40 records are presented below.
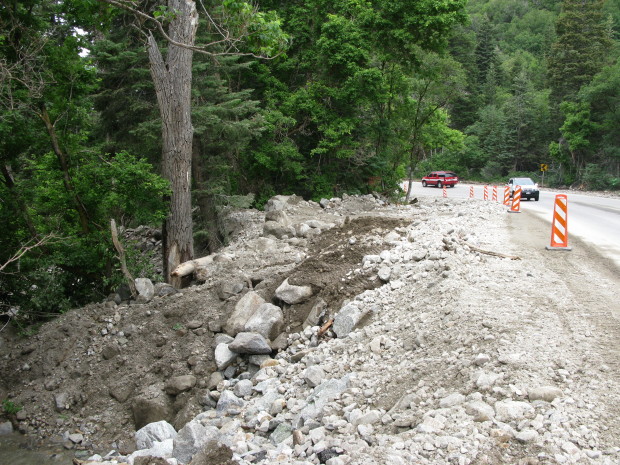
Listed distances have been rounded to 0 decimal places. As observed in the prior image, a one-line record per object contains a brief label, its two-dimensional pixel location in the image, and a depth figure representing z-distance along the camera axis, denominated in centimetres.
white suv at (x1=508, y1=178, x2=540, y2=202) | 2555
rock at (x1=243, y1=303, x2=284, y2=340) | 866
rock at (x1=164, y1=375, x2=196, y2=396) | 823
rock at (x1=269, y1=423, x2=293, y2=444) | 577
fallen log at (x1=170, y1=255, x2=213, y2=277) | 1127
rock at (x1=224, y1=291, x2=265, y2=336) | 898
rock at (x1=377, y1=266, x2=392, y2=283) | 866
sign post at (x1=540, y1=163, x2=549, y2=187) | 4419
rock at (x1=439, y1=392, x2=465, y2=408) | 495
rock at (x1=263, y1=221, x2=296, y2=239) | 1385
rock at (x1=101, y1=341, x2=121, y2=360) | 941
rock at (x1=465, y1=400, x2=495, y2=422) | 457
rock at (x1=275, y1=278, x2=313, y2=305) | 906
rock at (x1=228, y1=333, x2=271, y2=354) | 826
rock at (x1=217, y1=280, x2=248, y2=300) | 997
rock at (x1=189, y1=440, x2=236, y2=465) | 521
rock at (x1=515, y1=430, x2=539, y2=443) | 422
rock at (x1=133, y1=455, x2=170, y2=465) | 545
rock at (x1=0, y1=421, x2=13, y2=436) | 843
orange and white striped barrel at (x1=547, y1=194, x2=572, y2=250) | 993
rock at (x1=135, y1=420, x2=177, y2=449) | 701
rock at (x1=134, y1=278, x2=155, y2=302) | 1073
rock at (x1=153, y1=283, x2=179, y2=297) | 1082
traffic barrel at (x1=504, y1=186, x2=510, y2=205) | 2056
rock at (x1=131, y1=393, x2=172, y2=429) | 800
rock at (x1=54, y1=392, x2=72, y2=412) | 870
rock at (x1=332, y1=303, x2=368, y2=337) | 780
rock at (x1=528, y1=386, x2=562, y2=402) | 470
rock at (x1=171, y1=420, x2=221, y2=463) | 601
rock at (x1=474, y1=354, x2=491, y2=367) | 543
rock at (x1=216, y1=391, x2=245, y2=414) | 719
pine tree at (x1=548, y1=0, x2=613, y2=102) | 4422
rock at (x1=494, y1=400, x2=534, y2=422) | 455
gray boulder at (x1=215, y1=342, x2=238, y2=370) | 841
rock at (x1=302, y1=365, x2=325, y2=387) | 673
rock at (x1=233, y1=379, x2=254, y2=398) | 750
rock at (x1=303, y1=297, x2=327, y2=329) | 858
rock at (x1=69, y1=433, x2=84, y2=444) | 804
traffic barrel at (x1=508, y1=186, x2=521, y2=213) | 1733
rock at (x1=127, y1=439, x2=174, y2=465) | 620
